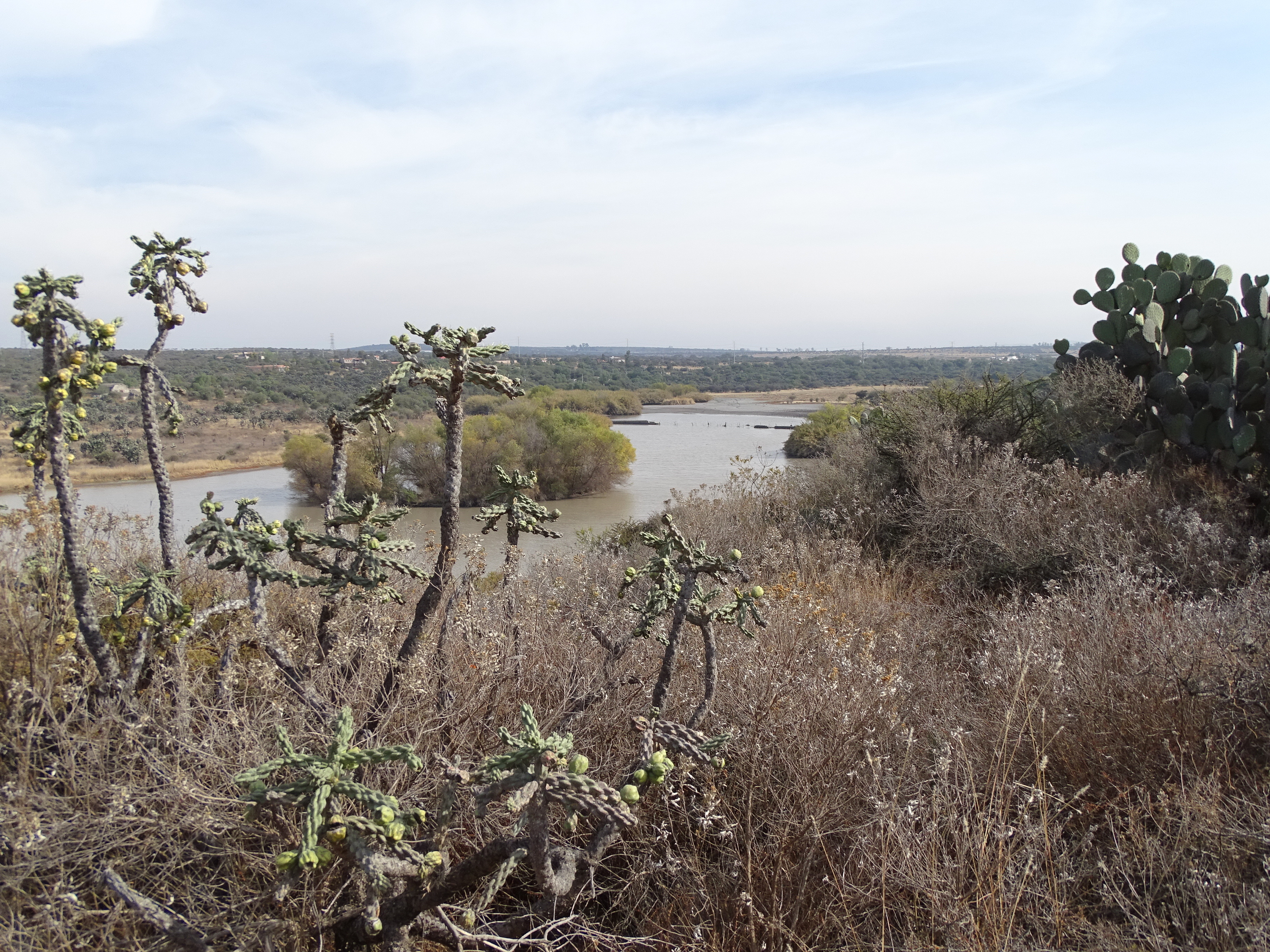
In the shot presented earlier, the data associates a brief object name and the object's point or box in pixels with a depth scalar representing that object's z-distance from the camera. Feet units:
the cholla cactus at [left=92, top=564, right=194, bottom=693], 7.47
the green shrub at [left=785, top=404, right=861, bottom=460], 49.98
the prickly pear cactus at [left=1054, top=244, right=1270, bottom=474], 23.57
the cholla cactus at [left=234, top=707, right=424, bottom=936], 5.48
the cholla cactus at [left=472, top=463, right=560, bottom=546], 9.45
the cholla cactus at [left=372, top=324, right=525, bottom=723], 7.87
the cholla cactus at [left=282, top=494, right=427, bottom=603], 7.59
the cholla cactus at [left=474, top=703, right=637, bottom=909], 5.52
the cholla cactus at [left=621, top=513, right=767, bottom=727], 8.61
